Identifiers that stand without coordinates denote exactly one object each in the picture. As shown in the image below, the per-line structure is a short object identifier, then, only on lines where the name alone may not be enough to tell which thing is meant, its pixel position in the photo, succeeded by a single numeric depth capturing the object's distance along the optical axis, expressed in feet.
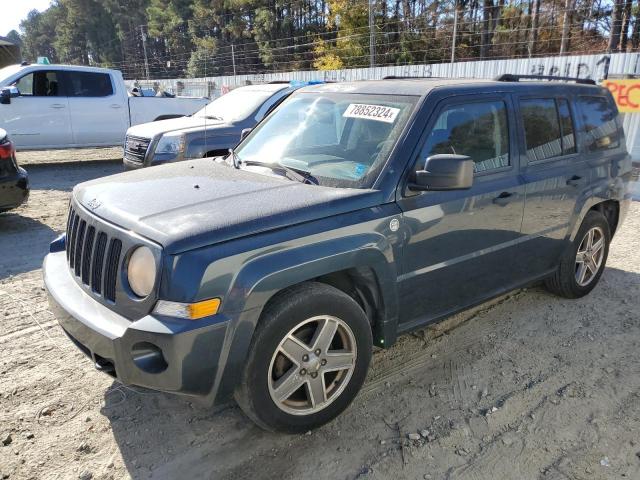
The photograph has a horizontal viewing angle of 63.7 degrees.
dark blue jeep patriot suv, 7.79
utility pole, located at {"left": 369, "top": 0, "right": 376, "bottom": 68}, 65.92
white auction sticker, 10.71
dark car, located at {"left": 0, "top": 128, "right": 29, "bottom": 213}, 20.36
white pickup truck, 34.50
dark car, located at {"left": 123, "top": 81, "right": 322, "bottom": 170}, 24.56
